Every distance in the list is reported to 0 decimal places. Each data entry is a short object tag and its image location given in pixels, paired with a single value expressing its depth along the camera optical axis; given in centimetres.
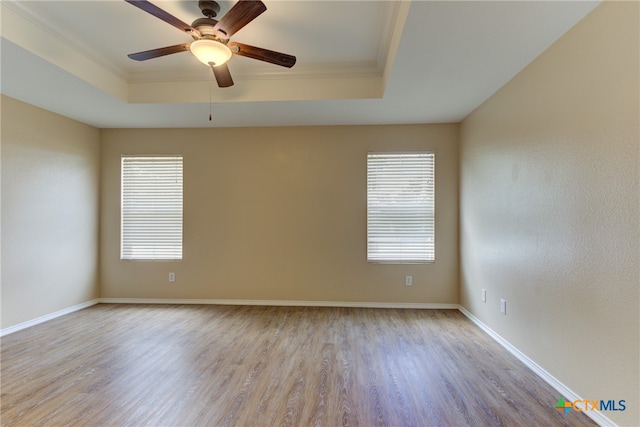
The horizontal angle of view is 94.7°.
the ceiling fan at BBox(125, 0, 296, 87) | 181
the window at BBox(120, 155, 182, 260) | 429
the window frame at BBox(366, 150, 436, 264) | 406
